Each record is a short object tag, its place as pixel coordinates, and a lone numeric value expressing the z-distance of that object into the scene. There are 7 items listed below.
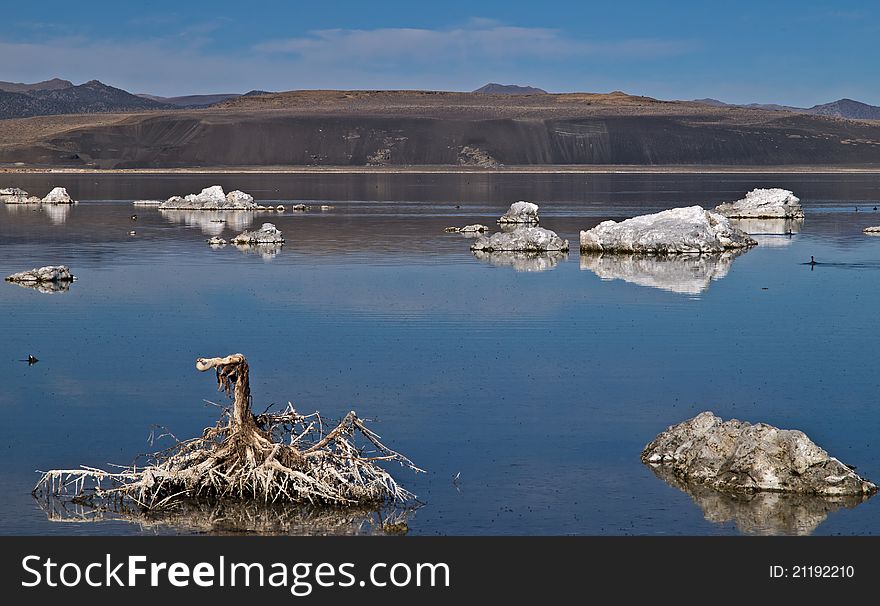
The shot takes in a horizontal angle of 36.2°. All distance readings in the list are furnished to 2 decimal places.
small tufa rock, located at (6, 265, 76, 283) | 40.16
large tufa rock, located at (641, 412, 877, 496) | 17.34
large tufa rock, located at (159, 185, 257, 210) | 84.50
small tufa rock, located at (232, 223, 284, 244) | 55.28
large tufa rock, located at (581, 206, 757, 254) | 49.41
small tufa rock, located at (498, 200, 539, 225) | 65.81
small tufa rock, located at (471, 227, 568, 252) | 50.91
